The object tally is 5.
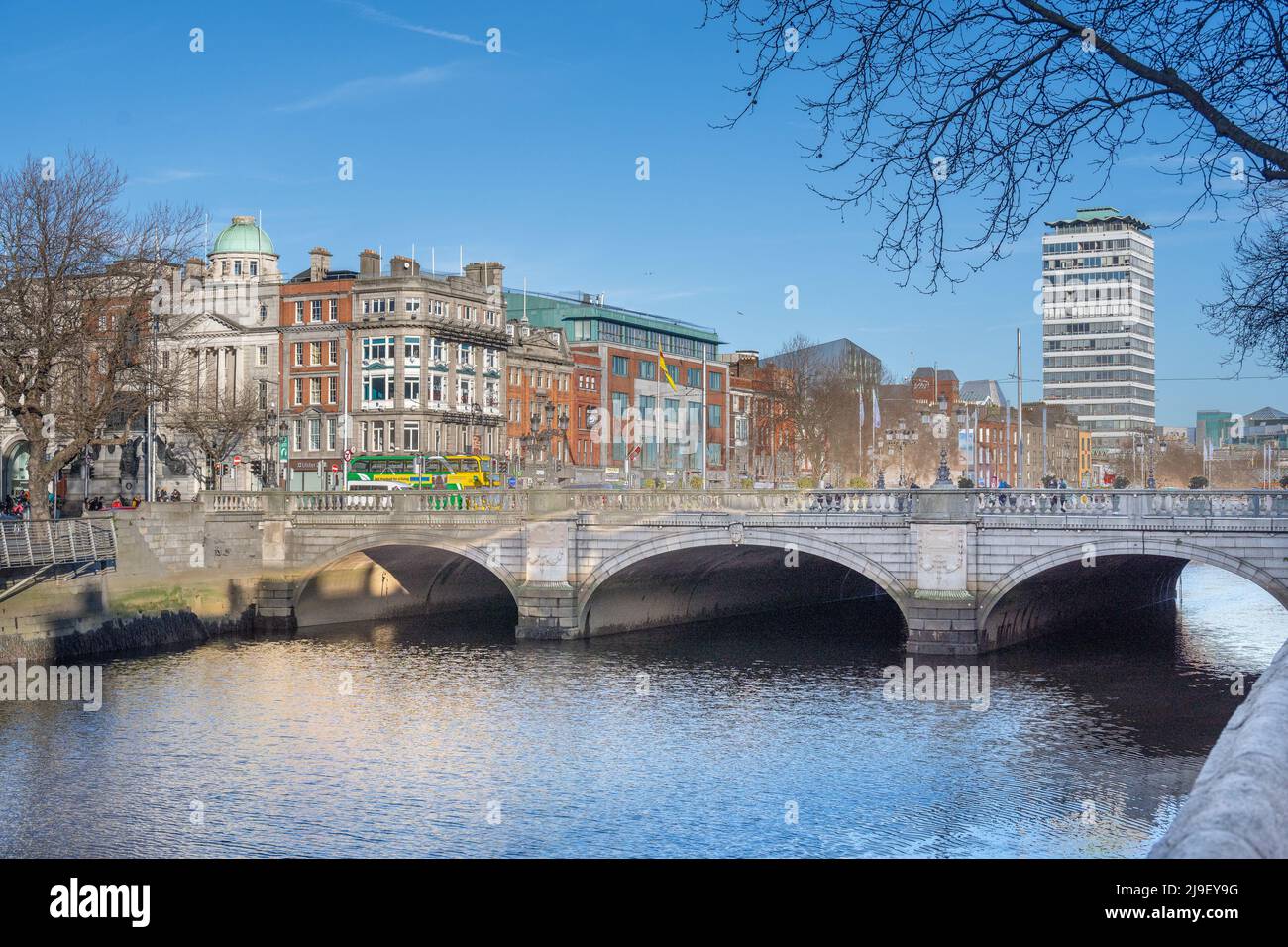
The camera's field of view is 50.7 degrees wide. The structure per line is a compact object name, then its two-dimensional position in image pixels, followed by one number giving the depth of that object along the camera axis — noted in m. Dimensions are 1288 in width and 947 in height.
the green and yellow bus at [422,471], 69.44
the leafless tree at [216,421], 66.88
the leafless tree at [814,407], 98.25
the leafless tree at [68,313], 43.22
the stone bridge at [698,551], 40.25
